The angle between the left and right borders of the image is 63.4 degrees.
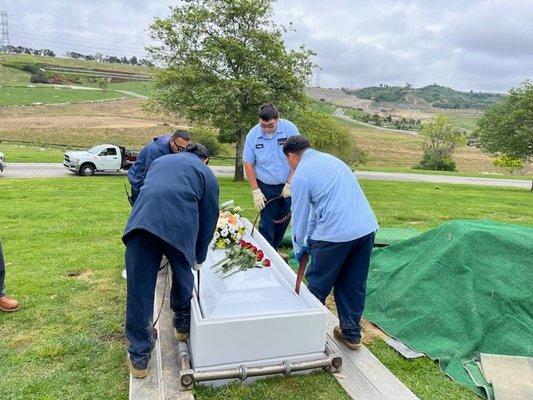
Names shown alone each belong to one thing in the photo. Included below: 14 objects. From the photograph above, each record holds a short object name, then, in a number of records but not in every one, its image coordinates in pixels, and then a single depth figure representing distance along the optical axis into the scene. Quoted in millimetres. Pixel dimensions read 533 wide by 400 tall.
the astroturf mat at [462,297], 3984
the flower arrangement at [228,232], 4980
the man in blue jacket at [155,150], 4710
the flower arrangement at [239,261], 4309
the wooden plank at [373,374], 3260
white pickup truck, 20444
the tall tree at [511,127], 23188
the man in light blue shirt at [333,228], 3543
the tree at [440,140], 45912
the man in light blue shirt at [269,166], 5391
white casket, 3277
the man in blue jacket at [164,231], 2961
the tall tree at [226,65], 17969
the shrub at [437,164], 44500
